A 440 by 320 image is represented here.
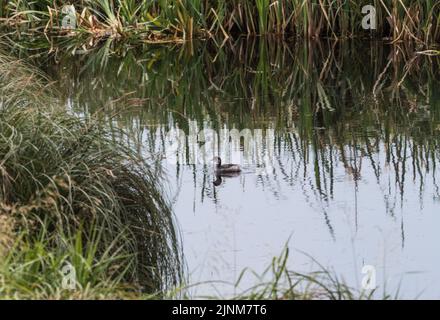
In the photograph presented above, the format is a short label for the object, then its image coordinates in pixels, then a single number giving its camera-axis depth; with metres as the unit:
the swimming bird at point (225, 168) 15.68
